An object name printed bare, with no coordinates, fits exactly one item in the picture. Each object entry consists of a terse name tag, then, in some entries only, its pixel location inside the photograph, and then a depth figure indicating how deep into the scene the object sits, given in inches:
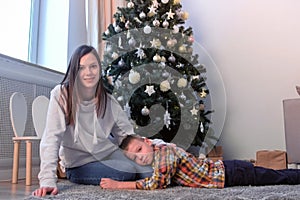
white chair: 76.0
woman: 58.9
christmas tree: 103.3
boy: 59.4
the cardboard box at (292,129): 94.3
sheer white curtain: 124.2
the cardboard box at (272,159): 105.1
